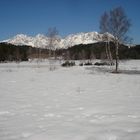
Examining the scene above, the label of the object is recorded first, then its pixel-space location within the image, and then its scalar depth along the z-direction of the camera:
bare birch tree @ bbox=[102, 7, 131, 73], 22.83
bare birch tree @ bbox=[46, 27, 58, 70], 39.00
